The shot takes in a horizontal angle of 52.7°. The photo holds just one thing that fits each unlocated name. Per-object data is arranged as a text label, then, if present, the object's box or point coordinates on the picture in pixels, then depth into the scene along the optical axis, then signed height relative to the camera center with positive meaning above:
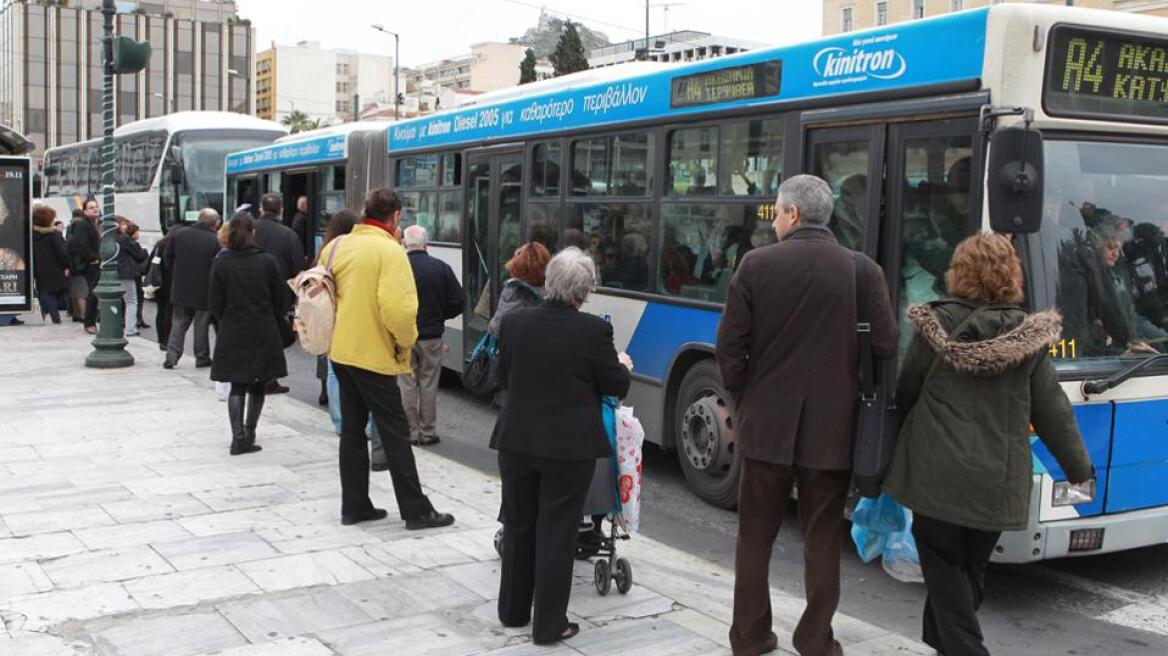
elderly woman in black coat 4.80 -0.78
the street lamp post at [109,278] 13.55 -0.86
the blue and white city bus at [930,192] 5.59 +0.24
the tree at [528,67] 87.81 +11.45
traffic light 13.53 +1.73
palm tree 115.62 +8.93
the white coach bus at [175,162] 26.73 +1.05
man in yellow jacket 6.59 -0.71
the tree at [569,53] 79.75 +11.49
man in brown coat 4.49 -0.59
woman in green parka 4.20 -0.66
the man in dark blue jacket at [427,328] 8.96 -0.86
